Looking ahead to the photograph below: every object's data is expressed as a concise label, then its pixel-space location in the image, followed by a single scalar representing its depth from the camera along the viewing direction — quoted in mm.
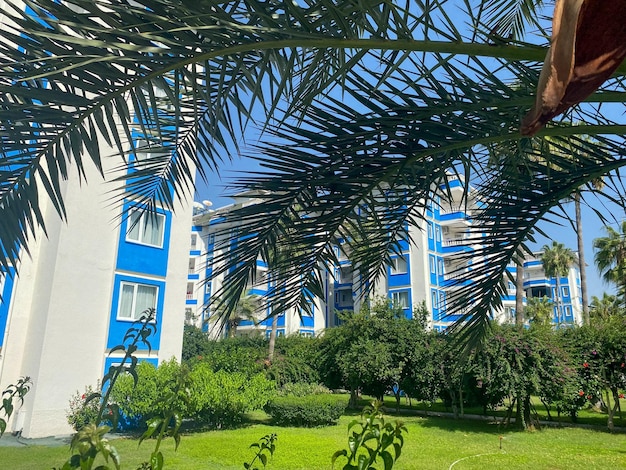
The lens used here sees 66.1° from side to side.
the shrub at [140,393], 11703
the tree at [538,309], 34294
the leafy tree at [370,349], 15461
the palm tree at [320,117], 1723
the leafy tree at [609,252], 26547
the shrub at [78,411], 11362
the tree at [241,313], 31875
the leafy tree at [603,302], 33306
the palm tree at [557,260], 40844
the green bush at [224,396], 12016
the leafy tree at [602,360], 12500
